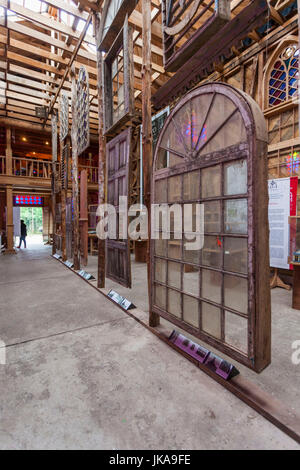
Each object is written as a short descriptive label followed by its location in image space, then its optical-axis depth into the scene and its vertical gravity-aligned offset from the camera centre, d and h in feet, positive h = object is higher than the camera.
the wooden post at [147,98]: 10.03 +5.66
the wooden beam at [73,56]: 16.97 +15.16
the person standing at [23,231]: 41.68 -1.14
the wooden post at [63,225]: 26.25 -0.03
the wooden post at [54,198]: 31.04 +3.77
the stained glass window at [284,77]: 14.93 +10.07
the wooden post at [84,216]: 23.94 +0.93
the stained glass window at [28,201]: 54.90 +6.07
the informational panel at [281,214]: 14.66 +0.65
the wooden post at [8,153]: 34.78 +11.13
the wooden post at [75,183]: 20.85 +3.96
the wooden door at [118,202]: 13.00 +1.45
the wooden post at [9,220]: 34.58 +0.76
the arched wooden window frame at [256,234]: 5.29 -0.23
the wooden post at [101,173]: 15.47 +3.59
